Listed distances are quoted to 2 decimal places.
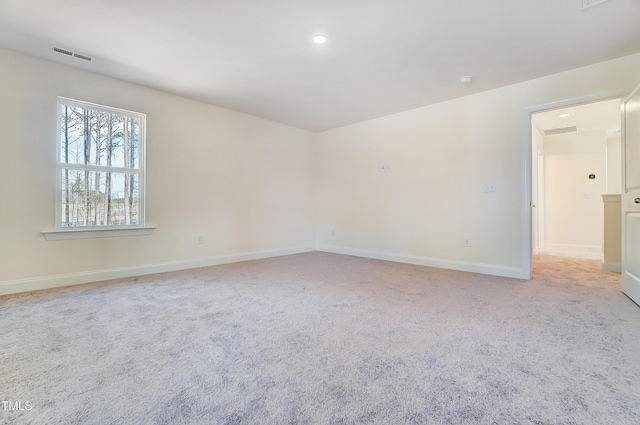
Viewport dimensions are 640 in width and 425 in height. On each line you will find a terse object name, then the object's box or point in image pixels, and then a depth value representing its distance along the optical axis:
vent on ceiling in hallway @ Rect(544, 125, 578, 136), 5.35
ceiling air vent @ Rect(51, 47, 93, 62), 2.74
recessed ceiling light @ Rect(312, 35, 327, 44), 2.50
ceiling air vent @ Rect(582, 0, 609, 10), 2.06
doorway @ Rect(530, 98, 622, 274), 5.57
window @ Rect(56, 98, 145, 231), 3.11
